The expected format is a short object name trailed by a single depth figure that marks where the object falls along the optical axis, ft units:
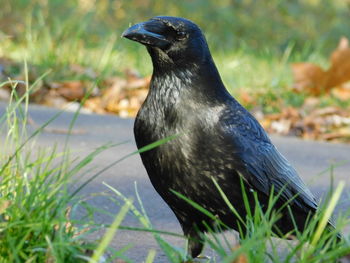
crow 18.76
